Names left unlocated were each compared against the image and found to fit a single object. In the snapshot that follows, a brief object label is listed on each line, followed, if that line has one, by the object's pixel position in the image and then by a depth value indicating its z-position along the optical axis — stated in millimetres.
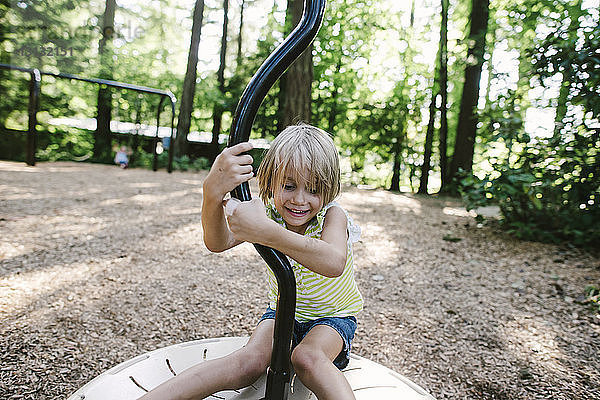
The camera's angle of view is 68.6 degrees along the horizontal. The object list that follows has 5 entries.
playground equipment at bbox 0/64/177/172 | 5180
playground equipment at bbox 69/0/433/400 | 898
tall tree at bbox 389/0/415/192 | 8055
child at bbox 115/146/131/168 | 7273
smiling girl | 889
